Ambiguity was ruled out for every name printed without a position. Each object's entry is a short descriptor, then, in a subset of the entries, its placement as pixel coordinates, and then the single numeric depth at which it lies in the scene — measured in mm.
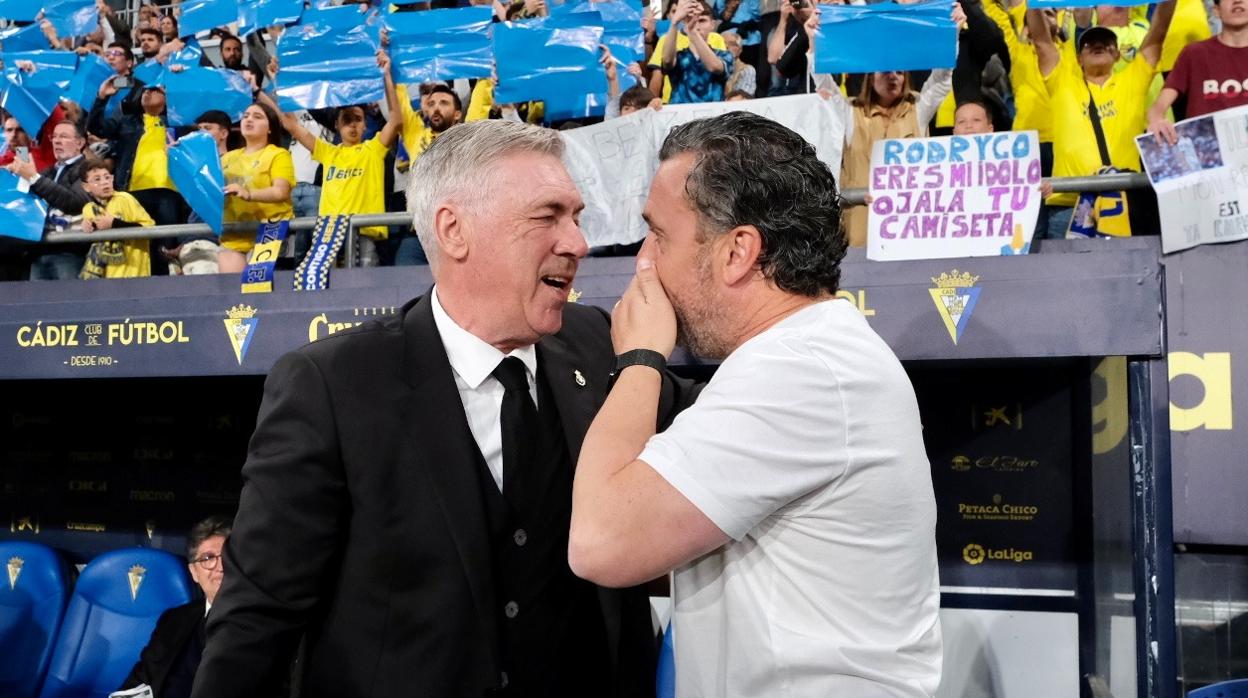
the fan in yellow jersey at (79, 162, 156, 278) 6797
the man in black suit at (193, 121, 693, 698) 1897
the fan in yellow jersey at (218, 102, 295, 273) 6195
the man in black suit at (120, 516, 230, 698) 4637
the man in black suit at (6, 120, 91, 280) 6609
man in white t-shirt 1667
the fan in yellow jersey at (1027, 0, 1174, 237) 5449
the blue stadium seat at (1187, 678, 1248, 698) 3328
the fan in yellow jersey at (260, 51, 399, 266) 6566
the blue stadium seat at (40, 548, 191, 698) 5523
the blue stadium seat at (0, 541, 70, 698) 5809
